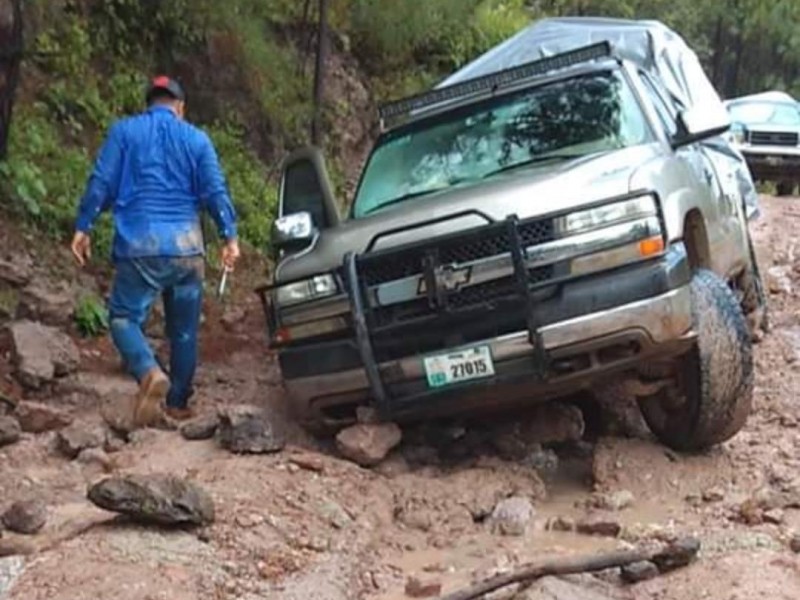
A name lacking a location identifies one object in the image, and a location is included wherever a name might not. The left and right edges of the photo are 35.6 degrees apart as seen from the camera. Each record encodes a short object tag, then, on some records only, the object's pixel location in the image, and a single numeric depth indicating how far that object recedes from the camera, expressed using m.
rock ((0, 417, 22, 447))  5.95
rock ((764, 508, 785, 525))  5.06
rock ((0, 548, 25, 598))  4.23
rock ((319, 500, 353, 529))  5.14
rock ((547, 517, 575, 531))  5.20
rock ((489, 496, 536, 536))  5.24
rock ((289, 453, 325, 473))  5.63
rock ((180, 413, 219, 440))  6.08
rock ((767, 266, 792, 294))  10.46
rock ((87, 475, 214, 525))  4.63
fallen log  4.26
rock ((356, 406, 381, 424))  5.91
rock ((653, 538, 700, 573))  4.55
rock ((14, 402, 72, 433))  6.23
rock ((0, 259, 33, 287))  7.86
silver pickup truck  5.41
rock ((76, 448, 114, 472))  5.75
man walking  6.30
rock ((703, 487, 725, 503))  5.49
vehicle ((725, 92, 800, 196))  20.42
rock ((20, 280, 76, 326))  7.84
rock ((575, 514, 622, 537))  5.09
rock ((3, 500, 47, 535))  4.78
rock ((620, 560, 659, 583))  4.47
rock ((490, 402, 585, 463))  6.10
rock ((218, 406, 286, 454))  5.81
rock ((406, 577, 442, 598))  4.50
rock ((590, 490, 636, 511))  5.46
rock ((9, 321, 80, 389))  6.91
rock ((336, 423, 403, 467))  5.81
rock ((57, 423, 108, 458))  5.92
